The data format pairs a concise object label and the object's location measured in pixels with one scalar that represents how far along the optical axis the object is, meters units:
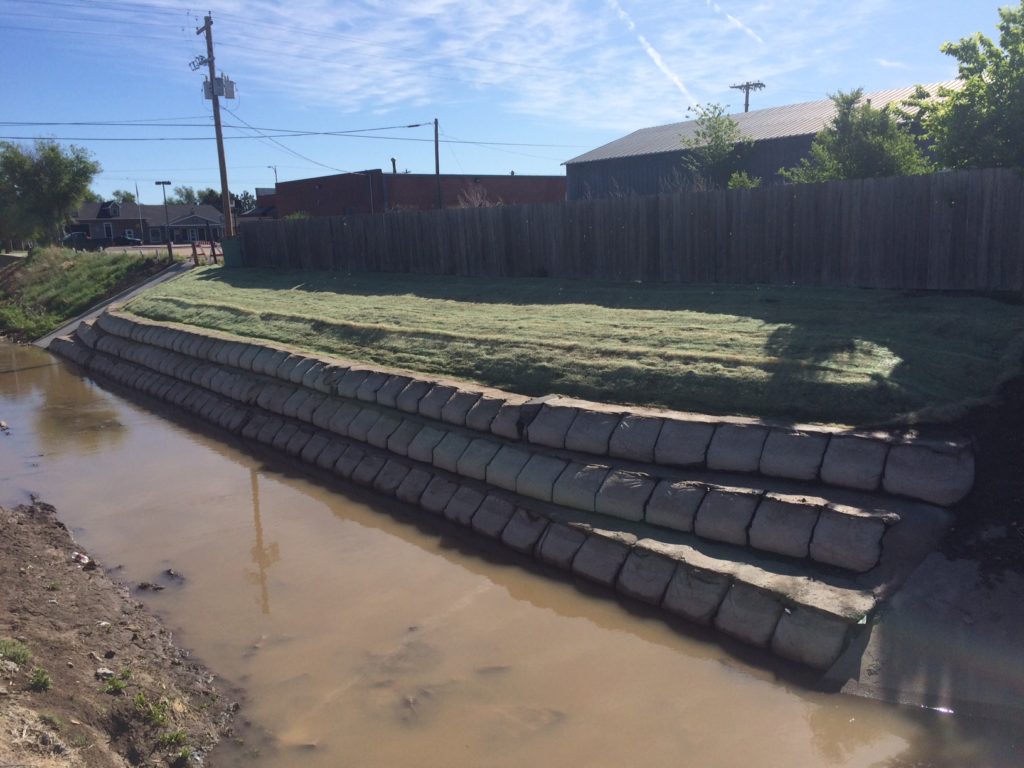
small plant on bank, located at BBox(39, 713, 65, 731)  3.65
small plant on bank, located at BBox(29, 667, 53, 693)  3.96
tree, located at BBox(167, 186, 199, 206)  115.06
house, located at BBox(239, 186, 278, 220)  50.00
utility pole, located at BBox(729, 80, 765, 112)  47.53
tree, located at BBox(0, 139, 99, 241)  40.44
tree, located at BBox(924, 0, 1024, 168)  9.30
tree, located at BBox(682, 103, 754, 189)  22.95
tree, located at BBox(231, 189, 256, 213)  82.97
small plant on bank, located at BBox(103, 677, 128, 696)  4.32
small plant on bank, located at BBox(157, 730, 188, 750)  4.14
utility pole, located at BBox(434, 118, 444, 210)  40.94
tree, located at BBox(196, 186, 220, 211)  94.88
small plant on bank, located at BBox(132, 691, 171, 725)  4.25
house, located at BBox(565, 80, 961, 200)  24.66
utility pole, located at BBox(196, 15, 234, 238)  28.53
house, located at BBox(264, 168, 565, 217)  36.94
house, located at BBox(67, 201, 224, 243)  70.44
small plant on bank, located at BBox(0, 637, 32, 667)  4.14
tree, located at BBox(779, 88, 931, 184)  13.71
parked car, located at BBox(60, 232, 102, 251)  64.50
